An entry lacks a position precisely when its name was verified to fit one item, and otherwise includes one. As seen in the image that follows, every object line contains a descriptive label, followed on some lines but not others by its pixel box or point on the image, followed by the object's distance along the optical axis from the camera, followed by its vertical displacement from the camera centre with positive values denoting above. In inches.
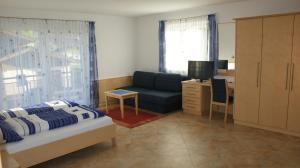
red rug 197.1 -43.6
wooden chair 187.8 -22.5
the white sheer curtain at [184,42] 221.6 +20.1
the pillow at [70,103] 169.3 -25.3
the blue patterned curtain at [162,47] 250.7 +16.7
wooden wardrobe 156.8 -6.0
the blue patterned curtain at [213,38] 211.9 +21.5
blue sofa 219.1 -25.0
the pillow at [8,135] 114.4 -31.4
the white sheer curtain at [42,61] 191.5 +3.8
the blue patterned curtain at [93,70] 237.9 -4.6
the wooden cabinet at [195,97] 211.2 -28.3
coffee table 207.9 -24.6
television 210.4 -5.1
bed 118.2 -38.4
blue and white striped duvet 125.6 -28.2
